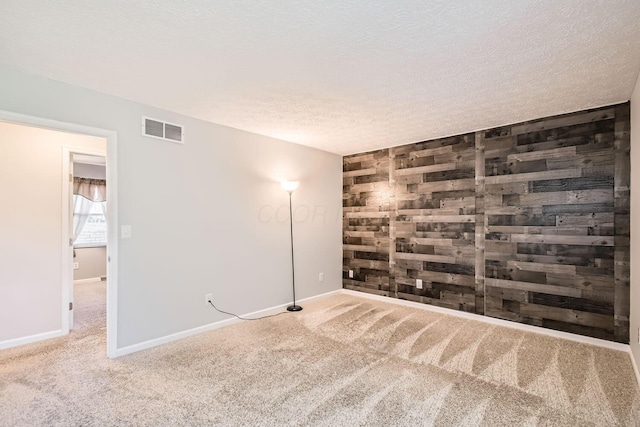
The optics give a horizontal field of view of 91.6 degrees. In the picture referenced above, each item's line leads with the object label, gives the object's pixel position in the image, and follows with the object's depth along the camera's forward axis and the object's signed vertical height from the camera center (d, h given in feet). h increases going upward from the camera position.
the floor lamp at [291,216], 13.51 +0.00
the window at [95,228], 20.78 -0.70
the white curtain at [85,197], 20.36 +1.40
